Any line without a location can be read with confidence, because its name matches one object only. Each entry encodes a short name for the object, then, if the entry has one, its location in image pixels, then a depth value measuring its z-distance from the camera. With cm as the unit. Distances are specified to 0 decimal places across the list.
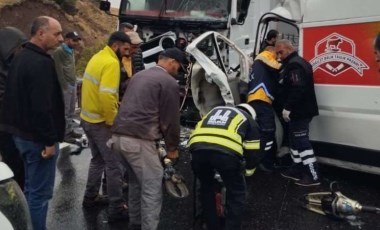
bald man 354
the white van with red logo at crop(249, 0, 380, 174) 497
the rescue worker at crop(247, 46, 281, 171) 582
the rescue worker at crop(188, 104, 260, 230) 389
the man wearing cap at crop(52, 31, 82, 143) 749
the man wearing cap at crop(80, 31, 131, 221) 447
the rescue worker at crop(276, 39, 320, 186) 545
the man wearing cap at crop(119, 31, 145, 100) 494
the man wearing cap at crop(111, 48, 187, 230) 402
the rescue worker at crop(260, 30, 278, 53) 656
